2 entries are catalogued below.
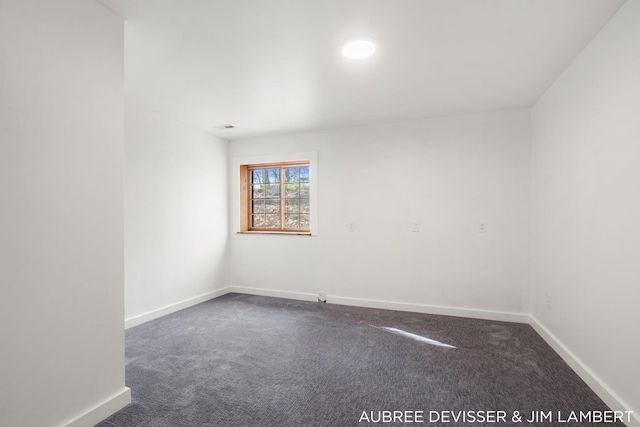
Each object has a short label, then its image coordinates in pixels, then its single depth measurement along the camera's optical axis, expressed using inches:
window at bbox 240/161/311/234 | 179.2
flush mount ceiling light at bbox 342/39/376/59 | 83.0
